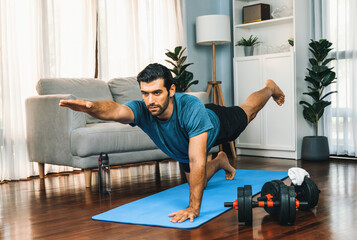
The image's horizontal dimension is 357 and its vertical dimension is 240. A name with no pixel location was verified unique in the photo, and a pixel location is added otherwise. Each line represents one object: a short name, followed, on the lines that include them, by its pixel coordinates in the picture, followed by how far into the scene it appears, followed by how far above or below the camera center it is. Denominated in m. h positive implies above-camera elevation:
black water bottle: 3.05 -0.57
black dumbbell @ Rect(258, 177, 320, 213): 2.14 -0.58
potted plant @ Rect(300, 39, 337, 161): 4.23 -0.13
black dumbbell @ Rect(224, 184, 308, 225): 2.00 -0.57
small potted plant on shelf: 4.89 +0.45
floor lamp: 4.83 +0.60
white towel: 2.30 -0.50
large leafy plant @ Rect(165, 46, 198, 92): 4.62 +0.15
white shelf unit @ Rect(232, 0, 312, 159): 4.45 +0.09
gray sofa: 3.19 -0.34
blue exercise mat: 2.21 -0.68
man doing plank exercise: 2.14 -0.17
